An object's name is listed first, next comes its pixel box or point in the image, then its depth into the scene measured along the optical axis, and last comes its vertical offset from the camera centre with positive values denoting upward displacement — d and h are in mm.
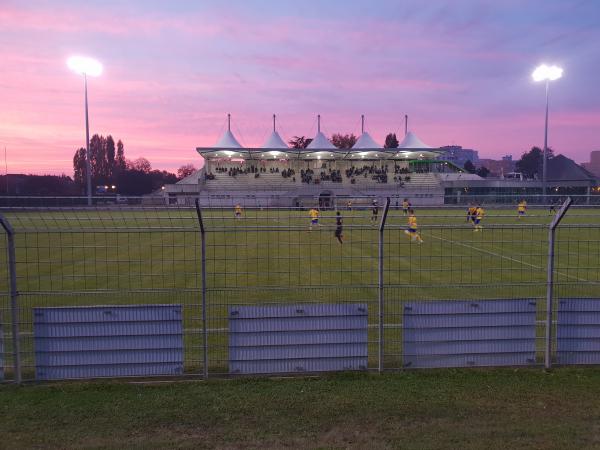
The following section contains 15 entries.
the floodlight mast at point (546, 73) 42062 +12412
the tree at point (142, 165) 109188 +9426
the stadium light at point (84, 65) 39938 +12604
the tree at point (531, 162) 112712 +10081
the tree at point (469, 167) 107388 +8292
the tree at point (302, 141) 105688 +14530
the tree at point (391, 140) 107438 +14943
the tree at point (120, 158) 89062 +9016
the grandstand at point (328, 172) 61406 +4523
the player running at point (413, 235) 19281 -1620
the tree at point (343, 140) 107350 +14965
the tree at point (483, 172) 106625 +7003
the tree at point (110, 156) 86250 +9075
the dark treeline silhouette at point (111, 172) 81750 +5810
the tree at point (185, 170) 121638 +8849
